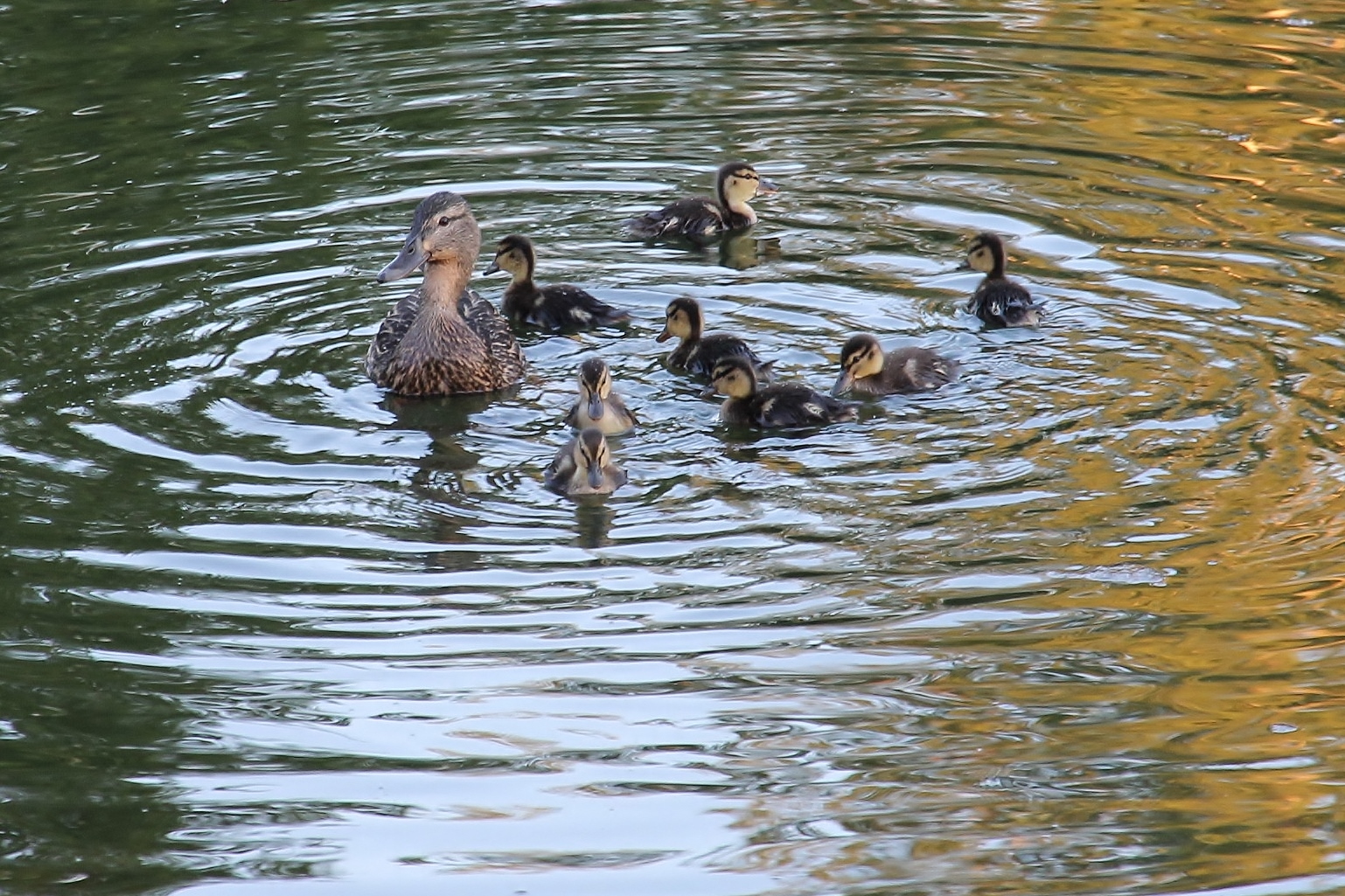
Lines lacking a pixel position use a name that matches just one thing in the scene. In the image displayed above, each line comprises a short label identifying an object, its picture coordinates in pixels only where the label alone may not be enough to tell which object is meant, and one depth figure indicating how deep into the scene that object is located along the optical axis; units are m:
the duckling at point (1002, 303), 14.12
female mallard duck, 13.83
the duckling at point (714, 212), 16.70
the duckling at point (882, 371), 12.96
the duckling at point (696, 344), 13.55
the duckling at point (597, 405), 12.23
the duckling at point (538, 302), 14.93
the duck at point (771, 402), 12.61
